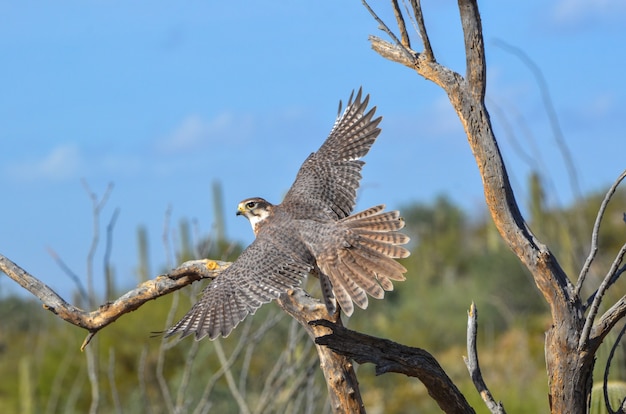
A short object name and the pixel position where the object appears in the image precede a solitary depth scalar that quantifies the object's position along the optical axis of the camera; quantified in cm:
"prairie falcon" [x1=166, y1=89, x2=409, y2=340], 991
